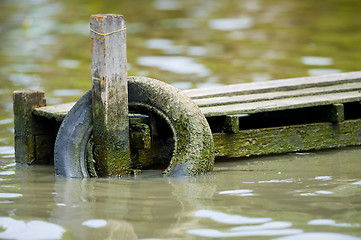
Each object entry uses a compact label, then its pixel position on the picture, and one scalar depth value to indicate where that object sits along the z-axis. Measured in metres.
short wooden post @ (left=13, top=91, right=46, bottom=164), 15.80
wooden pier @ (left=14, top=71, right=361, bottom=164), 15.56
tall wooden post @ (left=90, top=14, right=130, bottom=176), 13.91
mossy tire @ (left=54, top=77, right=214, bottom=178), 14.05
